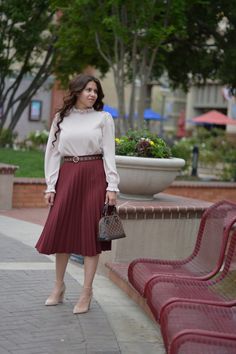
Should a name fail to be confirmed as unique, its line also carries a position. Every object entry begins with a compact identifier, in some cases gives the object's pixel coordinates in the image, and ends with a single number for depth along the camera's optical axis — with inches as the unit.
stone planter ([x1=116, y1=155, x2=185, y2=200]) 385.4
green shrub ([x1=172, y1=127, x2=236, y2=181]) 1008.3
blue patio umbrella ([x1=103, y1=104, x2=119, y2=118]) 1945.4
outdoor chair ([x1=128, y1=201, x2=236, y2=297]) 292.4
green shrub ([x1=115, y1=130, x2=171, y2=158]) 399.1
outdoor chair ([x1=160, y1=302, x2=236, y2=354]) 193.8
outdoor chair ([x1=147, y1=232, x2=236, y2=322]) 252.9
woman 285.2
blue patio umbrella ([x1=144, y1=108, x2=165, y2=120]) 2517.2
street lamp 2776.1
